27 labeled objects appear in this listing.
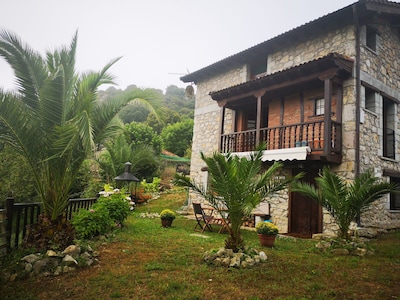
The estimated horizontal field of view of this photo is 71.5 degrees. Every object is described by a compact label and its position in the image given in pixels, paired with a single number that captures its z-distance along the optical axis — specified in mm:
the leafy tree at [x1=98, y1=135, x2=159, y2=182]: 15000
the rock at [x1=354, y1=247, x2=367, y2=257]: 5635
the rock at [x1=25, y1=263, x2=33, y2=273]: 4051
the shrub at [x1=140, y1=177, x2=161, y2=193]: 16266
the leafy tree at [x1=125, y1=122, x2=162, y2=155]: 18719
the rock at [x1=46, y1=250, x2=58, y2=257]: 4406
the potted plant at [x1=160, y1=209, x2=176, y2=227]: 8797
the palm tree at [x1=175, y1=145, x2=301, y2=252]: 4891
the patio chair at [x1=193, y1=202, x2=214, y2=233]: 8500
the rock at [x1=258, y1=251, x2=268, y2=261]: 4919
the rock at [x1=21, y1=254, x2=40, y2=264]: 4207
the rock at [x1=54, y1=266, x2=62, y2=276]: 4139
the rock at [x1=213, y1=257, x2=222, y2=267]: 4676
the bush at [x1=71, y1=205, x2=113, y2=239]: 5887
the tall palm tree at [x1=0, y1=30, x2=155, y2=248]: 4719
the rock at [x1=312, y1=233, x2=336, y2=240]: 7441
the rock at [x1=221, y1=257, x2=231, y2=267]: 4611
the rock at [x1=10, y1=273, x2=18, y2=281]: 3842
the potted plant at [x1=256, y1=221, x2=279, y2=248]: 6234
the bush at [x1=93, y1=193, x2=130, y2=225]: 7555
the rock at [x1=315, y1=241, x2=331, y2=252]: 6038
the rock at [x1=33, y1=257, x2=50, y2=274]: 4110
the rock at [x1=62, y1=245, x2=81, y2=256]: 4620
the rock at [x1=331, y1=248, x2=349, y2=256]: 5777
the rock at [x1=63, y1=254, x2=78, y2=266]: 4355
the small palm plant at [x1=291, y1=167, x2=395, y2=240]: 5950
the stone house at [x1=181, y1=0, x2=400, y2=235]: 8156
